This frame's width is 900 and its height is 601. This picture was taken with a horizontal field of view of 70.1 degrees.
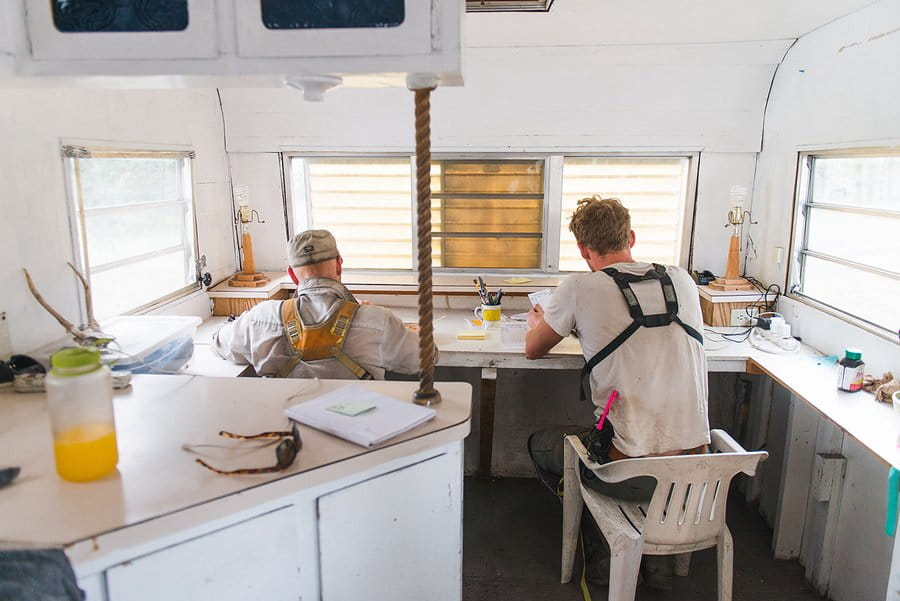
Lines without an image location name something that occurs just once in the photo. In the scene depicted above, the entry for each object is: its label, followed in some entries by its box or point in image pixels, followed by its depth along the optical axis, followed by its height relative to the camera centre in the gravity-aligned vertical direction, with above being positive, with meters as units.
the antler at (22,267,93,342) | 2.11 -0.46
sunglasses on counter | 1.19 -0.51
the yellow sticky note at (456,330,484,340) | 3.05 -0.71
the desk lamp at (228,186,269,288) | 3.50 -0.40
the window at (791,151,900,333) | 2.57 -0.21
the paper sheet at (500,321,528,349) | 2.94 -0.67
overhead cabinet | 1.20 +0.27
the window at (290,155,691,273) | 3.64 -0.12
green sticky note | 1.41 -0.49
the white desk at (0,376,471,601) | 1.05 -0.57
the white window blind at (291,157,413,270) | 3.75 -0.14
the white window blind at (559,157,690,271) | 3.62 -0.03
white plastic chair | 2.02 -1.09
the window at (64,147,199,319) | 2.46 -0.19
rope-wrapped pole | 1.35 -0.09
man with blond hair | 2.16 -0.58
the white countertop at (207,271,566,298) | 3.59 -0.56
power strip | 2.91 -0.72
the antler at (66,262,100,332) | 2.36 -0.45
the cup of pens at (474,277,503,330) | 3.25 -0.62
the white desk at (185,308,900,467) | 2.12 -0.75
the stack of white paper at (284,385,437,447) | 1.31 -0.50
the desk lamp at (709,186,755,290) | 3.38 -0.33
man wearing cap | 2.32 -0.54
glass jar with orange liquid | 1.13 -0.41
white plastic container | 2.14 -0.56
